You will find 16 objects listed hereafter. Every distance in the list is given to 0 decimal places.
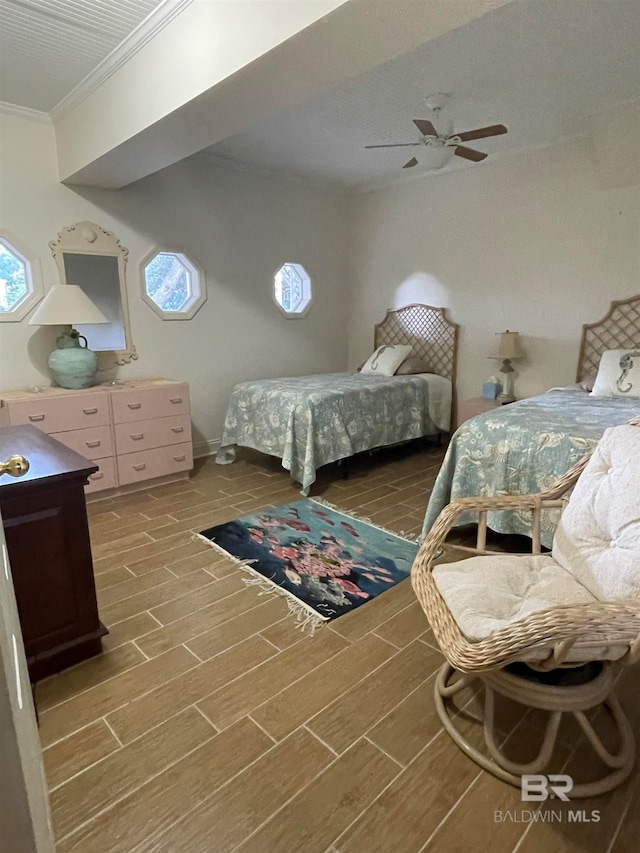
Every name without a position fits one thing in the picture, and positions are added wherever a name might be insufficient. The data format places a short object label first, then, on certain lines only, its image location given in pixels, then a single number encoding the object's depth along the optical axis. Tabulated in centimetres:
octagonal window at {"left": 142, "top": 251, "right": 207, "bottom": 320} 396
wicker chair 117
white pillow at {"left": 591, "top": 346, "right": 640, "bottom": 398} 328
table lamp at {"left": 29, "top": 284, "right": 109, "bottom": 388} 316
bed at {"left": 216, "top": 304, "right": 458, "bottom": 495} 355
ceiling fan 278
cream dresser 309
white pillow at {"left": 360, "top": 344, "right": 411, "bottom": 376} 460
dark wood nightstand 161
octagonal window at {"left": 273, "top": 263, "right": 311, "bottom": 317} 491
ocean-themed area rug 224
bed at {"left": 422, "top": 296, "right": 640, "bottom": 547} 238
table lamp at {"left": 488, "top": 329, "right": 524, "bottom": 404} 406
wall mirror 348
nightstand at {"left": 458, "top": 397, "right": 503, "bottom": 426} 393
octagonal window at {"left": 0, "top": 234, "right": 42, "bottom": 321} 327
